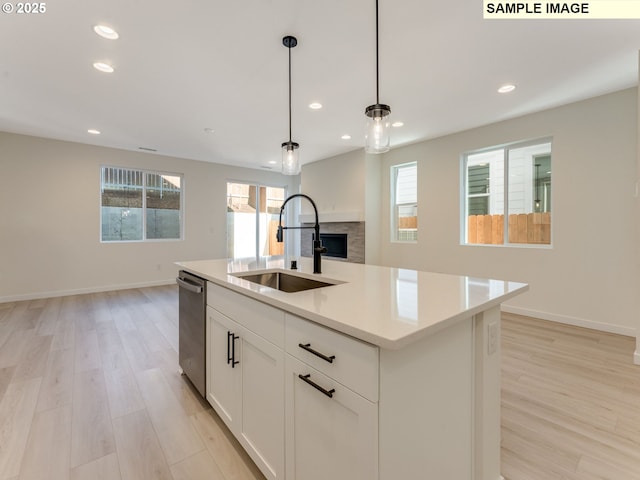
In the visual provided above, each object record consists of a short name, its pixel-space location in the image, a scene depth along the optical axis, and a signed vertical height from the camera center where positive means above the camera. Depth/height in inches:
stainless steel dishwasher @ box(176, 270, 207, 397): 75.4 -25.9
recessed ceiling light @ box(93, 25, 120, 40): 84.7 +60.3
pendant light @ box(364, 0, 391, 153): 71.1 +27.4
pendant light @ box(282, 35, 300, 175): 100.3 +27.1
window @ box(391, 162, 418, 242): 207.0 +24.4
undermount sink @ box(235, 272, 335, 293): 75.1 -12.5
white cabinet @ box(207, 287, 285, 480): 48.5 -28.5
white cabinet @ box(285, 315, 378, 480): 33.5 -22.2
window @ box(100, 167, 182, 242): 216.8 +23.3
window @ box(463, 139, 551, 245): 149.6 +23.1
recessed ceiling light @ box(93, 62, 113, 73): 104.0 +61.0
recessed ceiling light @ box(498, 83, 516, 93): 119.9 +61.7
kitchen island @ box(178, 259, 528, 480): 33.9 -20.2
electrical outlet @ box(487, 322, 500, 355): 48.3 -17.4
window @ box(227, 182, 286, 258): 280.1 +16.7
